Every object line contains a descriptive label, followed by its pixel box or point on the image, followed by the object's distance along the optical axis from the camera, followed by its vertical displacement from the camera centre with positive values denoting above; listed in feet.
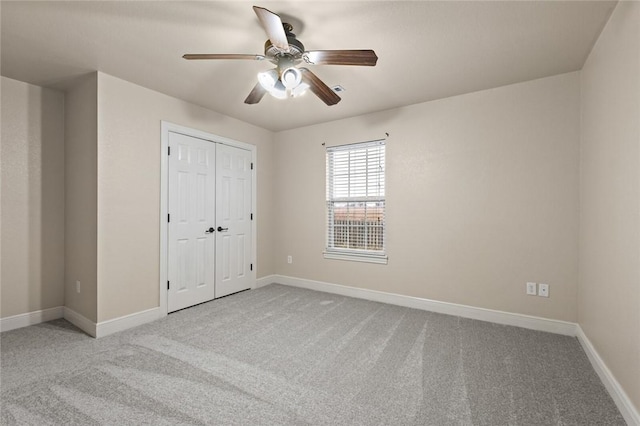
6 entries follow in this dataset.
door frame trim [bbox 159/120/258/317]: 11.17 +0.36
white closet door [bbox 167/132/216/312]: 11.62 -0.41
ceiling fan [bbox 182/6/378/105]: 6.13 +3.61
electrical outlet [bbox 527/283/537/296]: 9.95 -2.58
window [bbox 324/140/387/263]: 13.33 +0.49
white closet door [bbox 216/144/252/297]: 13.48 -0.39
